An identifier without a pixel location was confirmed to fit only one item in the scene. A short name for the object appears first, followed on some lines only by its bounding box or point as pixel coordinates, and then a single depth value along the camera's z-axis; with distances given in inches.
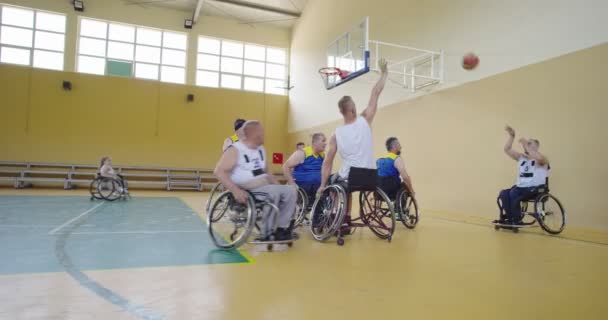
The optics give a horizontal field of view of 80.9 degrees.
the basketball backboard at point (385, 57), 218.1
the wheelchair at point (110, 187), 247.9
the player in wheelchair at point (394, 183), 146.4
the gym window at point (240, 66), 439.2
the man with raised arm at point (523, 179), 135.2
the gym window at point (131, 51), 397.1
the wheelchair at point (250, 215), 88.8
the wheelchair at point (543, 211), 132.4
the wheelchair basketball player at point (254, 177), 90.9
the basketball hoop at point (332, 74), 244.1
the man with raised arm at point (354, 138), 107.0
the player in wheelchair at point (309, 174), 140.1
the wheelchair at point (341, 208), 103.0
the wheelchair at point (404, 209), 145.6
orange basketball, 192.5
